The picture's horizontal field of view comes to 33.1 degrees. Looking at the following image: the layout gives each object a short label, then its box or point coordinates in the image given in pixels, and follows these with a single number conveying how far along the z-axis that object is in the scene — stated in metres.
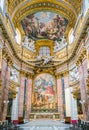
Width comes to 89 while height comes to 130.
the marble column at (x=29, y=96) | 21.39
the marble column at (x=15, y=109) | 18.56
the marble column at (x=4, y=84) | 14.20
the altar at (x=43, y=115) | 21.20
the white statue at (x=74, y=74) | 18.73
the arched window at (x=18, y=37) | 22.92
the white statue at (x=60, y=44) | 24.07
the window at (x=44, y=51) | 25.90
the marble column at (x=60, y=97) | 21.13
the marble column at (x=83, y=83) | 13.84
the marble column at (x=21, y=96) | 20.29
